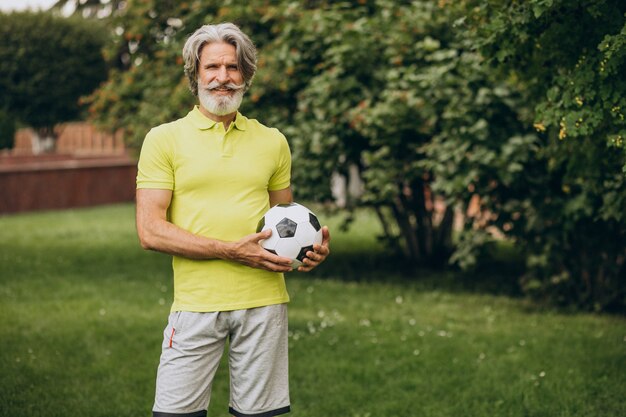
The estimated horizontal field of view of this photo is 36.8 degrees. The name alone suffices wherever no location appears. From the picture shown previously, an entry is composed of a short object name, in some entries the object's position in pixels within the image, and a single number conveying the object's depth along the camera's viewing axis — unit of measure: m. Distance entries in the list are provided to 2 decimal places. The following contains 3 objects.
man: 3.50
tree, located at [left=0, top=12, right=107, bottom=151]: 28.12
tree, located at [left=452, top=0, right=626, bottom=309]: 4.57
